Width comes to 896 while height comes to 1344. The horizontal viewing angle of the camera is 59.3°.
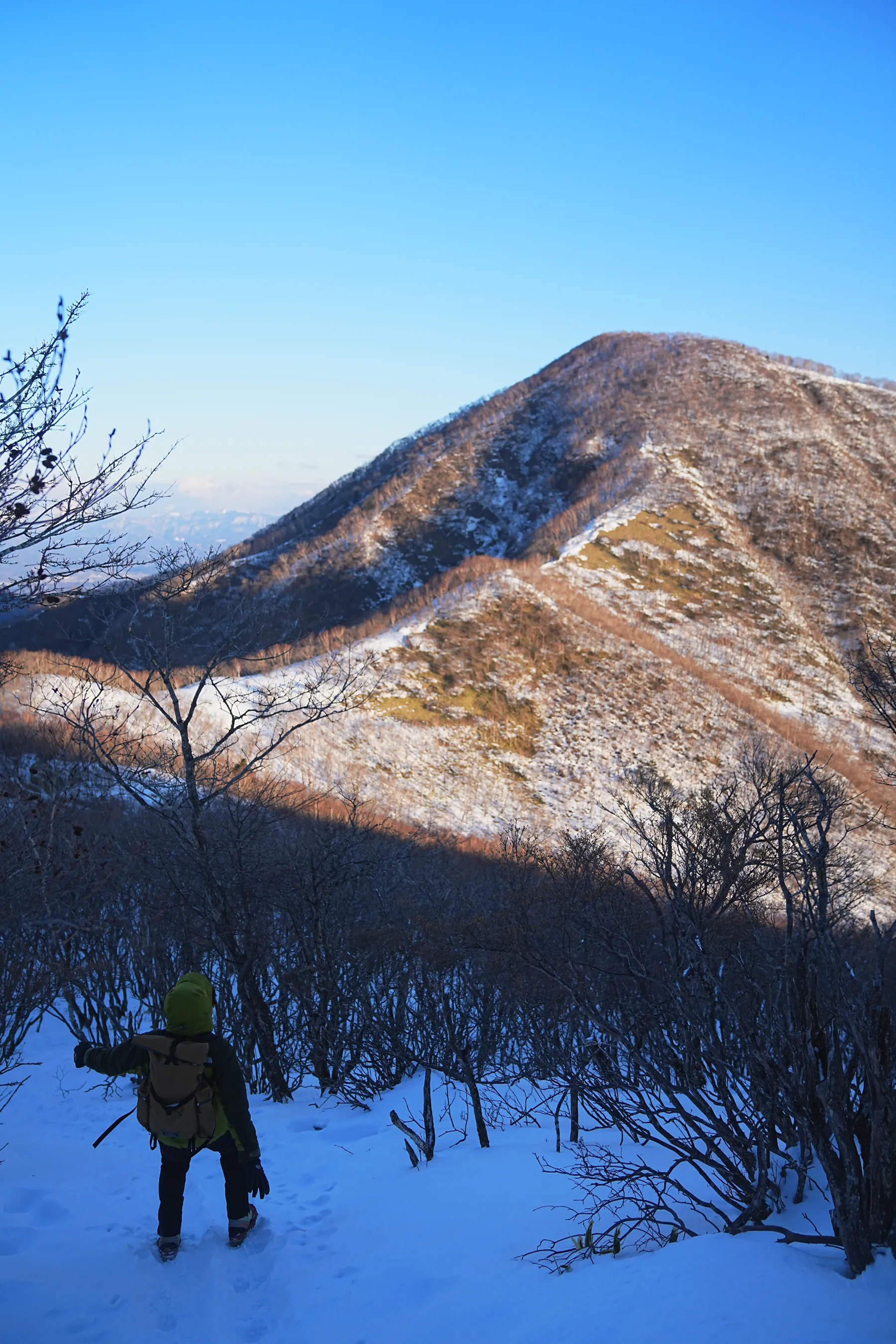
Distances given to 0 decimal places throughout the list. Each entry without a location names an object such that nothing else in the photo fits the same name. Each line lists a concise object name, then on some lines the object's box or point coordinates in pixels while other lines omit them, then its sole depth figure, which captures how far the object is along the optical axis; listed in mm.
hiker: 5078
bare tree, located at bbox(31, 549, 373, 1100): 10180
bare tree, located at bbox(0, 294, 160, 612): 4309
